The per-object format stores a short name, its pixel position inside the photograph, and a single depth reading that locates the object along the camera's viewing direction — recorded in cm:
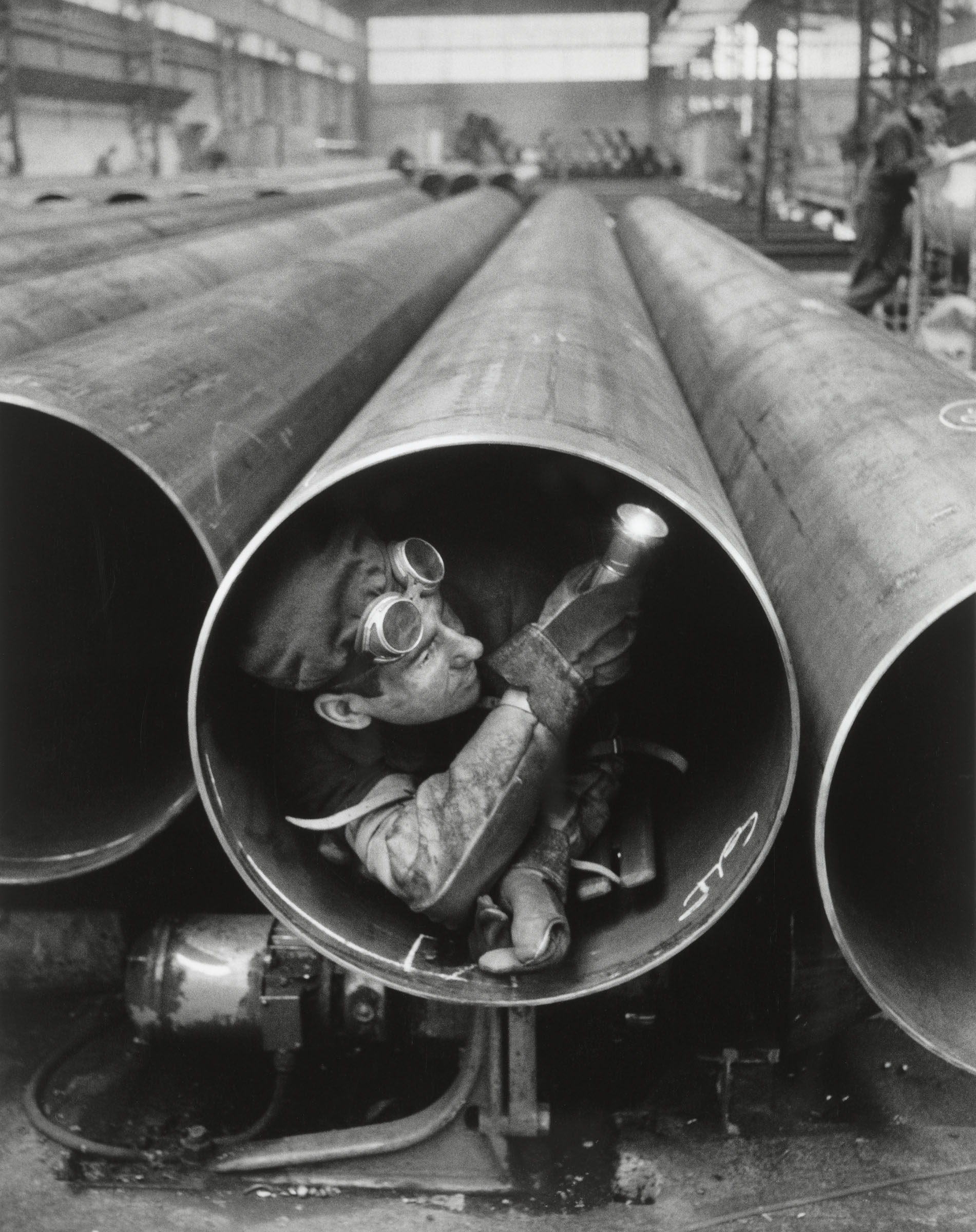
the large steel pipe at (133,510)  183
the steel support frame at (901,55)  1009
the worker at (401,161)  1413
